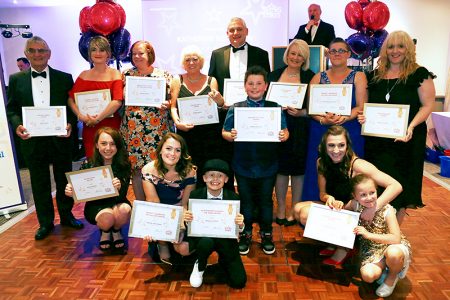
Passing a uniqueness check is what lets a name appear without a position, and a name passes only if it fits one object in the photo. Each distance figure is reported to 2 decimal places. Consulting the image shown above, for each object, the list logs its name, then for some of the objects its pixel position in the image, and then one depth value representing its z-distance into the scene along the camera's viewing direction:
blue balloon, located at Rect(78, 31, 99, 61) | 4.63
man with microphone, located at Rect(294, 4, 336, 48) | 5.77
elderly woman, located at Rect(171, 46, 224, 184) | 3.38
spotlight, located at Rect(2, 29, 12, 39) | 7.59
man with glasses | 3.51
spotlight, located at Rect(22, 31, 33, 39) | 7.53
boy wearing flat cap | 2.82
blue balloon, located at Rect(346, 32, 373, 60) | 5.20
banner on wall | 4.23
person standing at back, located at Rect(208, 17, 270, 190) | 3.70
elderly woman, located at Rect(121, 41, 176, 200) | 3.52
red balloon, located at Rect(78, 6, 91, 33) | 4.65
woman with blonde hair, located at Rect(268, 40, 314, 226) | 3.41
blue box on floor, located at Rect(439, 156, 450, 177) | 5.54
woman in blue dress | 3.25
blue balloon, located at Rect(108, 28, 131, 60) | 4.66
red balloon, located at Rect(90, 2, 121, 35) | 4.41
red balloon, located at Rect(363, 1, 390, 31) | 5.06
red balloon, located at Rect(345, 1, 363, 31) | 5.34
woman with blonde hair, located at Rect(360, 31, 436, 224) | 3.05
